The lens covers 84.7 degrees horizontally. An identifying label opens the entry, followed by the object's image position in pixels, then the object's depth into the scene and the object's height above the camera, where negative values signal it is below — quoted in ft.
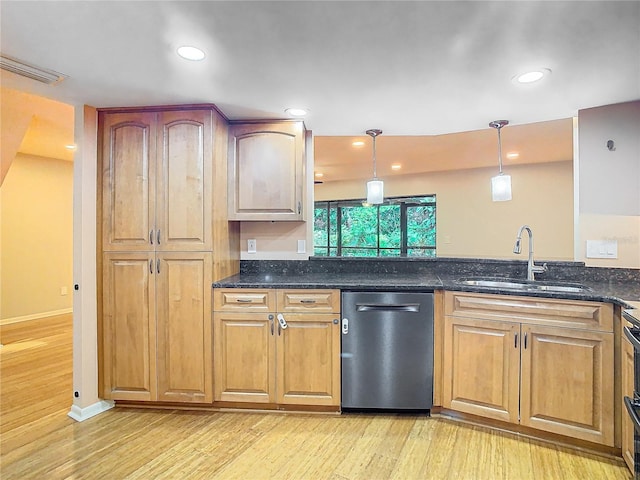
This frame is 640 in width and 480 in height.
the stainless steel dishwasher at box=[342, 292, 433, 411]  7.69 -2.49
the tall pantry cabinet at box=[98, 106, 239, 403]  7.91 -0.30
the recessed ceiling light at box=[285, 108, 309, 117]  8.16 +2.97
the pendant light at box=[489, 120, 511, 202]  8.75 +1.28
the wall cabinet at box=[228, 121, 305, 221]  8.88 +1.70
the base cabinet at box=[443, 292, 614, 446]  6.30 -2.44
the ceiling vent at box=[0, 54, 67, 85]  5.90 +2.93
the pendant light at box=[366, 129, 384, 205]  9.82 +1.35
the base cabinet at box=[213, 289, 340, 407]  7.81 -2.45
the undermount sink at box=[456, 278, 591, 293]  7.54 -1.10
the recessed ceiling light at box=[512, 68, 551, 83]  6.23 +2.95
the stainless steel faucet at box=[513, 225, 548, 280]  8.26 -0.72
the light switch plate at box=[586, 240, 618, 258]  7.98 -0.27
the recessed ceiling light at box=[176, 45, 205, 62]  5.52 +2.97
